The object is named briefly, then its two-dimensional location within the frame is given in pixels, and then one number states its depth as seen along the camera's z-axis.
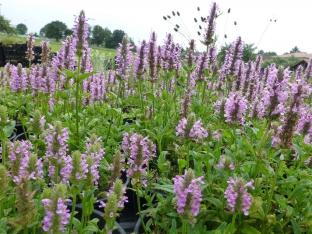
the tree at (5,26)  26.59
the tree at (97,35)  23.56
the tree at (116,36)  27.28
